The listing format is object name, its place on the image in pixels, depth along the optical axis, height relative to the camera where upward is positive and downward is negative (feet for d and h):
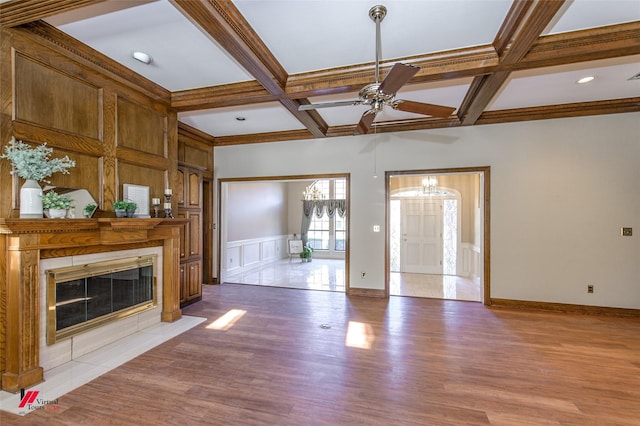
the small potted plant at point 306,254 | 30.71 -4.10
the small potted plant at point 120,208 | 9.95 +0.32
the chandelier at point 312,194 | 33.17 +2.64
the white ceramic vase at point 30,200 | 7.80 +0.48
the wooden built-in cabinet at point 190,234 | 14.85 -0.93
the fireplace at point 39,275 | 7.62 -1.53
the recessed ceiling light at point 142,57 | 9.50 +5.37
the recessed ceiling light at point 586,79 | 10.98 +5.21
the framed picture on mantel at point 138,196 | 11.08 +0.83
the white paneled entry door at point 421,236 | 23.84 -1.73
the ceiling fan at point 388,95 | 6.74 +3.37
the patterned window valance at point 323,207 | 34.04 +1.06
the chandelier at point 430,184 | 22.70 +2.47
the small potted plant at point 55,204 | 8.21 +0.39
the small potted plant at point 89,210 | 9.34 +0.24
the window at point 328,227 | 33.94 -1.31
